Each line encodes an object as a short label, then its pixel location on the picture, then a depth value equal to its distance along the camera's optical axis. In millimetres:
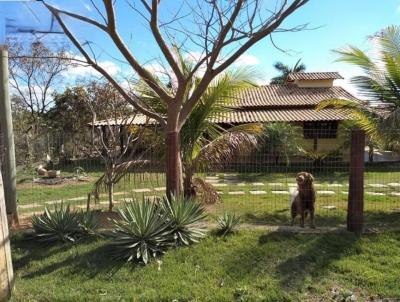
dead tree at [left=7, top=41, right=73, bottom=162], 24406
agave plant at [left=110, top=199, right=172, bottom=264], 5797
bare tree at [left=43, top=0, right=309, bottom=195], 6613
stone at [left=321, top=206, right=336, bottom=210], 9483
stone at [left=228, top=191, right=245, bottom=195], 11920
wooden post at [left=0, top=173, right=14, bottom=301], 4742
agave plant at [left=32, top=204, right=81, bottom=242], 6535
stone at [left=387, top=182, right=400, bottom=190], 13206
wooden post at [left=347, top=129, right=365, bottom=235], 6719
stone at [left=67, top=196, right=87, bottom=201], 11770
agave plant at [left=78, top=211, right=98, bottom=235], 6688
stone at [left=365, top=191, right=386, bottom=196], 11591
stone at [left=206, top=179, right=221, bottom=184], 11758
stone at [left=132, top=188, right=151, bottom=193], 11970
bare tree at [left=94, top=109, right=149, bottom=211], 8289
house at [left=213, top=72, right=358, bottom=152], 22172
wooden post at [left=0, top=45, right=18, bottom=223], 7500
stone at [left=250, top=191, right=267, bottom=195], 11992
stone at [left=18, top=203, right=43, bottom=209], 10516
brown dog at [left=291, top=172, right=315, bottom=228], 6941
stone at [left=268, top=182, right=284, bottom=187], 13692
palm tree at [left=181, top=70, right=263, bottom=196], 9031
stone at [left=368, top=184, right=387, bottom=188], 13350
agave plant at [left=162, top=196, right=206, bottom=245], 6249
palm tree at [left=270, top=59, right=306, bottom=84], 47000
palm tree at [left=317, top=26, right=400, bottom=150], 8820
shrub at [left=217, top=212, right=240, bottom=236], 6684
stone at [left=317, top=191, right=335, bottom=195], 11930
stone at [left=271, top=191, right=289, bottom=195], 12055
